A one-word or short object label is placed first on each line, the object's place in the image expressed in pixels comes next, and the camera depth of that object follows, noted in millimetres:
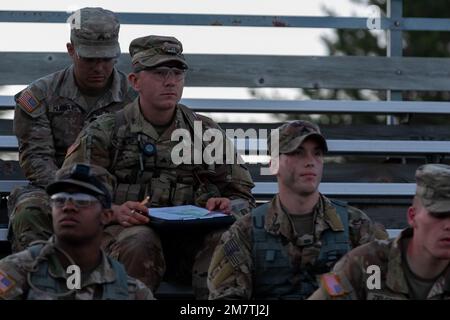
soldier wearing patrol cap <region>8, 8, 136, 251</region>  12562
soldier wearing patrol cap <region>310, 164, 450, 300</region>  9320
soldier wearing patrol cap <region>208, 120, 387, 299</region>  10297
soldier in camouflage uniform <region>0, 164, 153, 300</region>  8984
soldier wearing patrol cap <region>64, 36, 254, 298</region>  11789
